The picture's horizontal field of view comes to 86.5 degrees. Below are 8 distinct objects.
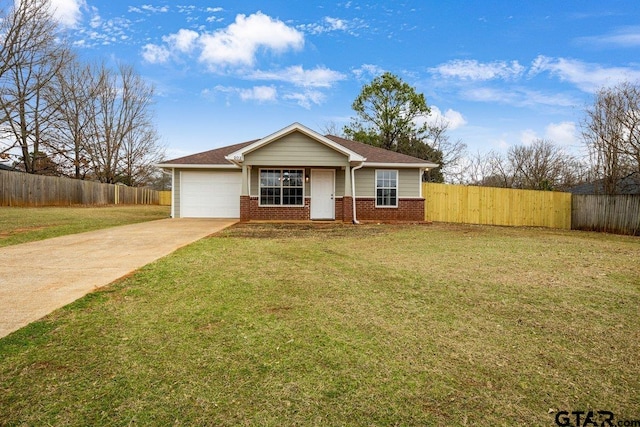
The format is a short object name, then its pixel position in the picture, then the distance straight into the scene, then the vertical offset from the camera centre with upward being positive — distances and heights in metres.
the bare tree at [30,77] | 18.36 +7.72
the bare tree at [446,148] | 30.28 +4.63
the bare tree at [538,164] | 28.67 +3.02
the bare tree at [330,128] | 34.31 +7.16
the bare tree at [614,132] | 15.90 +3.30
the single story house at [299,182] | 13.97 +0.74
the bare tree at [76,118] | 29.91 +7.38
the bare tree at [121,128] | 33.12 +7.37
